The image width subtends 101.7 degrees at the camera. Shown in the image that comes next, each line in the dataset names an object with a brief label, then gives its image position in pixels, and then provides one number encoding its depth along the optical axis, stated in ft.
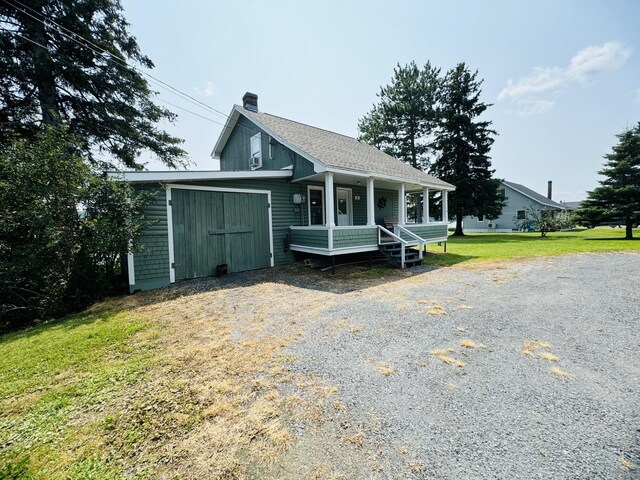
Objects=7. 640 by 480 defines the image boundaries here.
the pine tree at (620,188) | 54.13
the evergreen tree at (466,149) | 71.92
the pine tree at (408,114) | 80.53
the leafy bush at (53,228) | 17.99
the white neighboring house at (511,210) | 100.07
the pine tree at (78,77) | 29.63
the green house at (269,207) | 23.67
